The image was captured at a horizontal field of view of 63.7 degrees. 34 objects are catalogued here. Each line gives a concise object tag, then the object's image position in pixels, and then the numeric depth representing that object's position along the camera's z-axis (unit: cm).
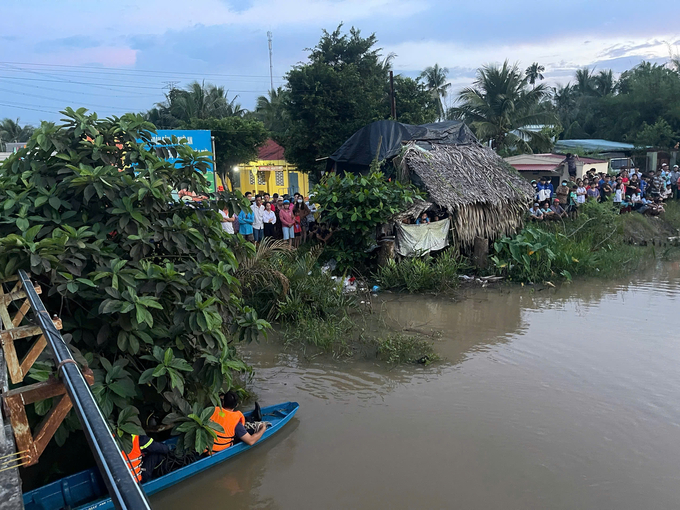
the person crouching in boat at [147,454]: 461
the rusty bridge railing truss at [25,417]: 196
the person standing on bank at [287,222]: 1240
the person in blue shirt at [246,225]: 1198
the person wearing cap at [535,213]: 1465
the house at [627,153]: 2738
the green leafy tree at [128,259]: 432
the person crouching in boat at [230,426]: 520
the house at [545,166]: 2053
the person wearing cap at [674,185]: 1969
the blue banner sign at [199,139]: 1438
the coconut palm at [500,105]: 2406
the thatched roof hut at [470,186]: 1214
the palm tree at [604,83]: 3944
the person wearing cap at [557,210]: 1481
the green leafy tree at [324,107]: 1966
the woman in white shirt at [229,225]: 1163
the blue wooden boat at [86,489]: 425
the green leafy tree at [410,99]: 2186
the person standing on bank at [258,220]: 1241
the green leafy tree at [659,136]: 2756
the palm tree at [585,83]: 3962
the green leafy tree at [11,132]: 4388
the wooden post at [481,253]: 1243
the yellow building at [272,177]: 2944
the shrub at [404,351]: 763
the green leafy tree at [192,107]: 3177
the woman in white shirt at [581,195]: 1570
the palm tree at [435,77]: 3903
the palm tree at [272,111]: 3472
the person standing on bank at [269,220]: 1250
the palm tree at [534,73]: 4522
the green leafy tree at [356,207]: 1109
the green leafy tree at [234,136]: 2630
